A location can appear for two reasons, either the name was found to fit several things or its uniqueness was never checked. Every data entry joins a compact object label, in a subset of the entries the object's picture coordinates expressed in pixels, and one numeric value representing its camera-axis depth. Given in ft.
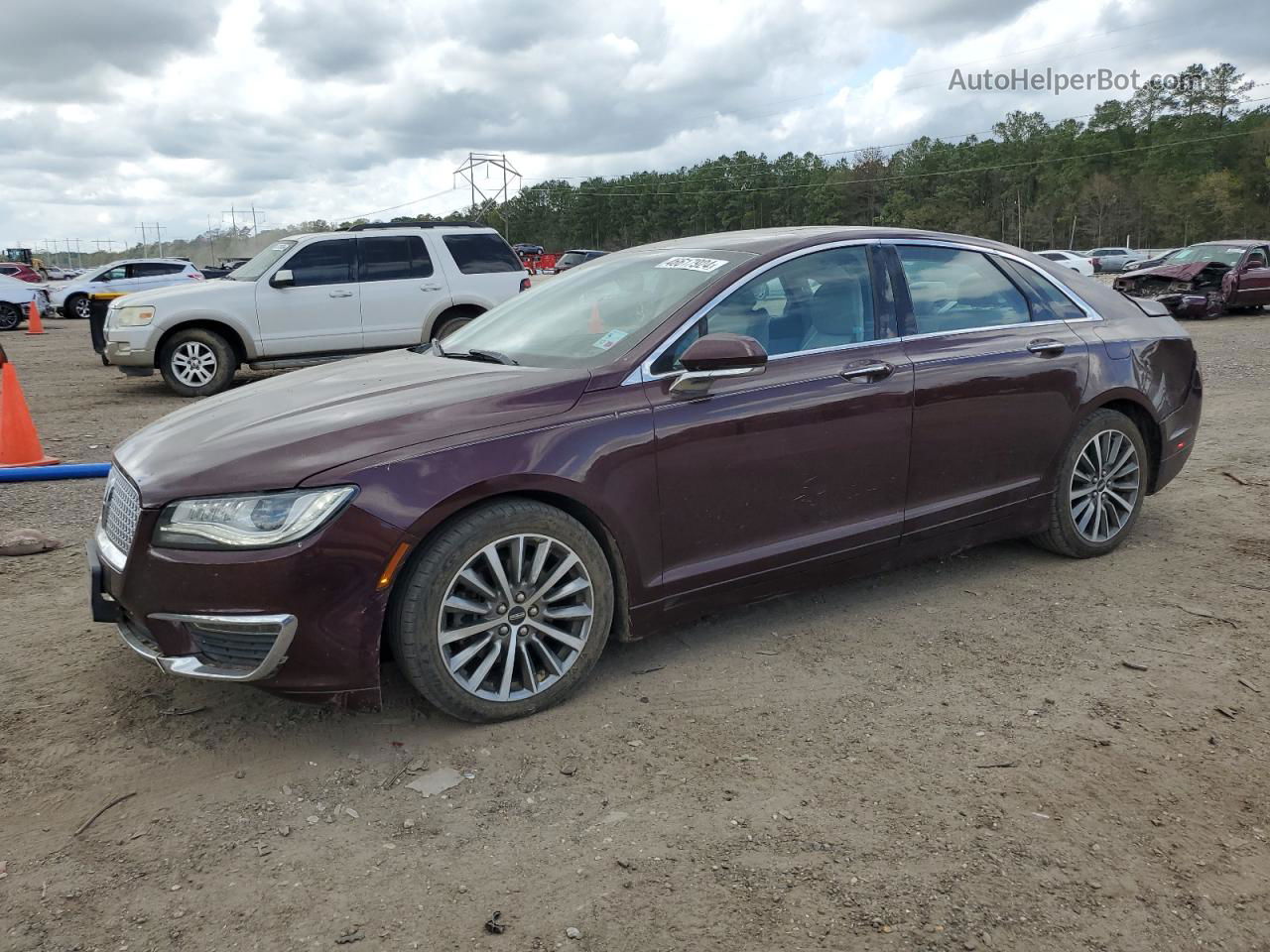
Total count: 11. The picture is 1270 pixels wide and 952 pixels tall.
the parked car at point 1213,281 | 65.21
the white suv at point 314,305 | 37.96
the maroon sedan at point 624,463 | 10.47
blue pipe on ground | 23.08
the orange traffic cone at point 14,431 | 24.56
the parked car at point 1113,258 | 141.28
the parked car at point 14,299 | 84.84
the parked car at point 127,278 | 82.38
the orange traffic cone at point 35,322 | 78.84
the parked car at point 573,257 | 146.98
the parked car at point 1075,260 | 121.49
